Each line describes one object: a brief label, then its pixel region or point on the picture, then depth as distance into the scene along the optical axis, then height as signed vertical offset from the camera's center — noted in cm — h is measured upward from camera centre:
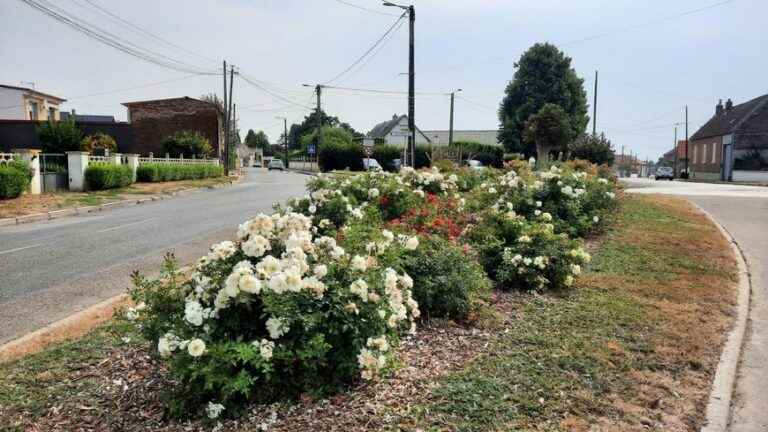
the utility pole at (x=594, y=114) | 4431 +462
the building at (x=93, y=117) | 6377 +560
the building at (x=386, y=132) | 7969 +575
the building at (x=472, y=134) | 9056 +586
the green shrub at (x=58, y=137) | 2900 +142
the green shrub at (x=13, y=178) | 1694 -46
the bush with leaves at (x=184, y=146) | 4116 +144
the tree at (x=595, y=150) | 3169 +122
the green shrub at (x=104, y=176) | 2222 -45
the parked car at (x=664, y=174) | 5384 -16
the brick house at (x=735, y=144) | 4500 +258
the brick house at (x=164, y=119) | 4769 +406
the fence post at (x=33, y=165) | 1906 -4
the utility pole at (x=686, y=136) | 5581 +423
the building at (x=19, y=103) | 4575 +505
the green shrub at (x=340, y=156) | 5369 +115
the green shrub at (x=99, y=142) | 3197 +142
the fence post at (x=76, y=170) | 2166 -22
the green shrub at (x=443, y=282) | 487 -99
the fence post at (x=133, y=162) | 2639 +14
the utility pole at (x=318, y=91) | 4950 +675
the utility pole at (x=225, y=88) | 4109 +570
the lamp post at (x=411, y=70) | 2123 +375
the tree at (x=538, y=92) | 5397 +771
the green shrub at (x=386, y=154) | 5144 +134
